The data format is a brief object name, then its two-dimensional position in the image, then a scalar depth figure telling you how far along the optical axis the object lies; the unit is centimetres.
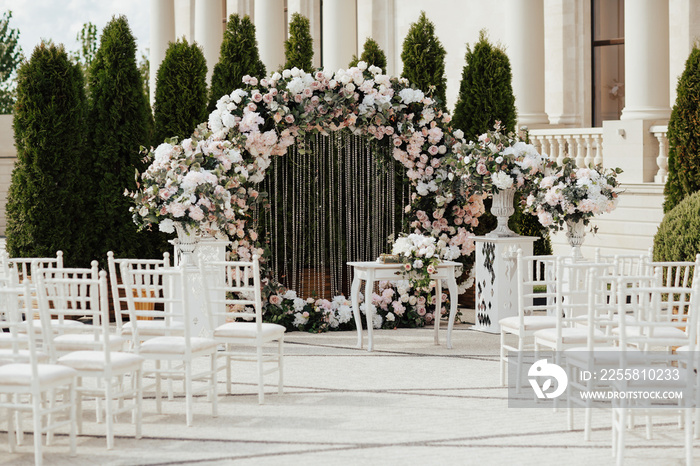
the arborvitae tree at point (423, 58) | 1520
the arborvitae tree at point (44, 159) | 1423
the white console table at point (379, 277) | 1170
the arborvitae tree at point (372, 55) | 1588
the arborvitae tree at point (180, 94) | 1498
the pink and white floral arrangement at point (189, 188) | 1173
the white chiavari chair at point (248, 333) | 889
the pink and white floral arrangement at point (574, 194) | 1239
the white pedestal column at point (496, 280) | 1321
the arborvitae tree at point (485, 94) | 1520
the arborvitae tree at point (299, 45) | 1612
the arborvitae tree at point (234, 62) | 1496
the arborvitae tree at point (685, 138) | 1390
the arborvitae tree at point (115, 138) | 1469
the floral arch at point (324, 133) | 1219
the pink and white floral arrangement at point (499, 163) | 1300
